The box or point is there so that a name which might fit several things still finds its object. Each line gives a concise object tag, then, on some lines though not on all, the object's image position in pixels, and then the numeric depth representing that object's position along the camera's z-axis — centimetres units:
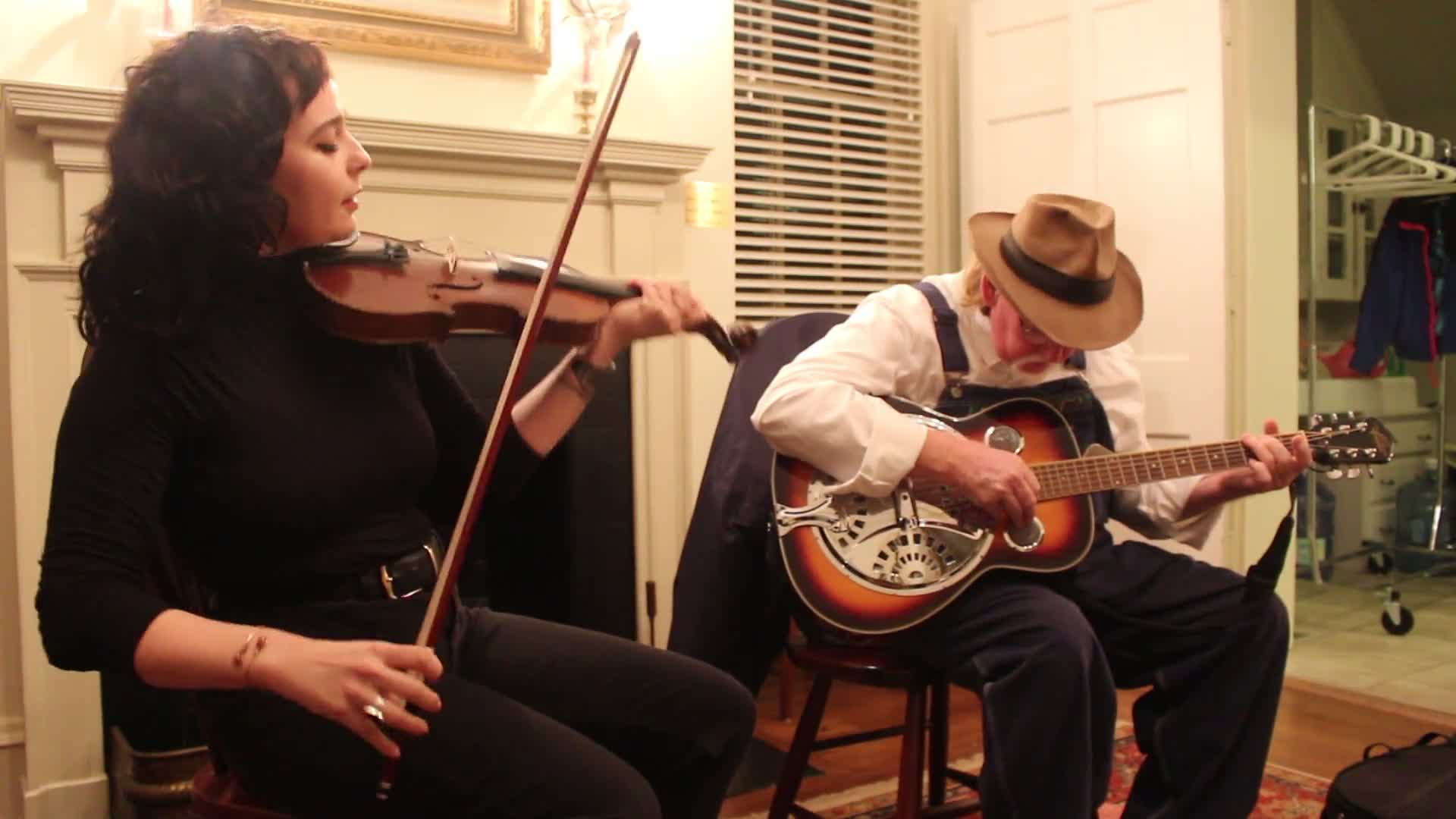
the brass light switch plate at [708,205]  296
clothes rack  332
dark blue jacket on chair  179
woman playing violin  88
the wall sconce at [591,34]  273
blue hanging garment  388
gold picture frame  241
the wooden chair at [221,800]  101
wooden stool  161
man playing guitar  145
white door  287
